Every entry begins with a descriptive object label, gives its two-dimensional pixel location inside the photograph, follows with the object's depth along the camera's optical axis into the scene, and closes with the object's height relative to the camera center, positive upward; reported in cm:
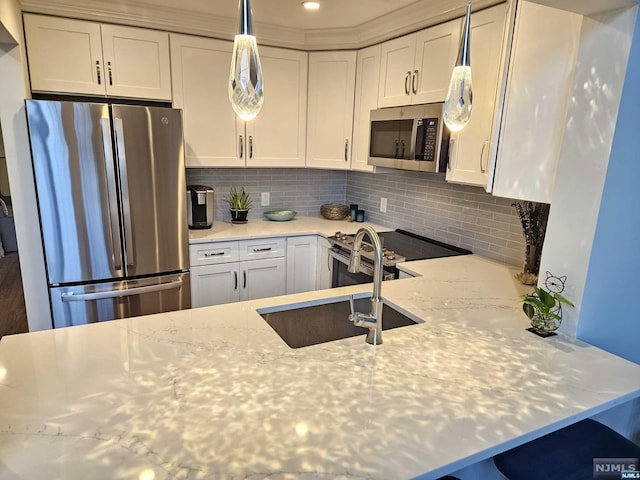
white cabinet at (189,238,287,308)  285 -86
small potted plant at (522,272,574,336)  147 -53
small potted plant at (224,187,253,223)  339 -45
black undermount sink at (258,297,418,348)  157 -67
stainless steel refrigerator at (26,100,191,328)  229 -35
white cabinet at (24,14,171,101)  249 +54
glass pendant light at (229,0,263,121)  111 +22
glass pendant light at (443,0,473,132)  142 +23
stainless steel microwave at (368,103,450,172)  239 +11
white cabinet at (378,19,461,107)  234 +55
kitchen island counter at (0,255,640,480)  87 -64
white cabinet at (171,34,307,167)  289 +30
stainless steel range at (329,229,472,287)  248 -61
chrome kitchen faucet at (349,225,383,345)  133 -48
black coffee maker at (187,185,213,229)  303 -42
